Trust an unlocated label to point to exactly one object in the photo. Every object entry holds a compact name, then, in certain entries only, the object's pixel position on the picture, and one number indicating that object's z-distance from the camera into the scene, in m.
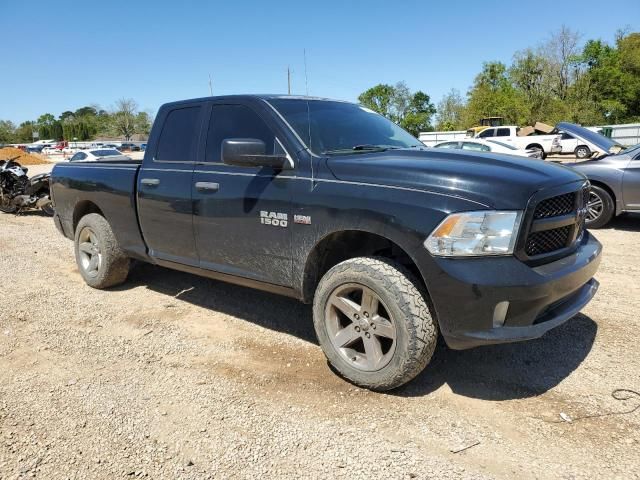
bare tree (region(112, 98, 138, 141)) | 112.19
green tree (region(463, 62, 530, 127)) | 51.84
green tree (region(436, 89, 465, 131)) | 67.30
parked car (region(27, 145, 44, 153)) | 73.74
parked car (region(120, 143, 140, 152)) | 64.71
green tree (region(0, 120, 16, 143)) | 118.25
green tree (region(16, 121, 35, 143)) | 125.88
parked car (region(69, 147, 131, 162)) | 25.38
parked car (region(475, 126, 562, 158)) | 27.80
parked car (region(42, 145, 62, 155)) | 67.62
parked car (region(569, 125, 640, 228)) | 7.80
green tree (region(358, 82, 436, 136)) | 89.79
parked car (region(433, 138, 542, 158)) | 15.32
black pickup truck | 2.74
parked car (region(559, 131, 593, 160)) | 27.27
